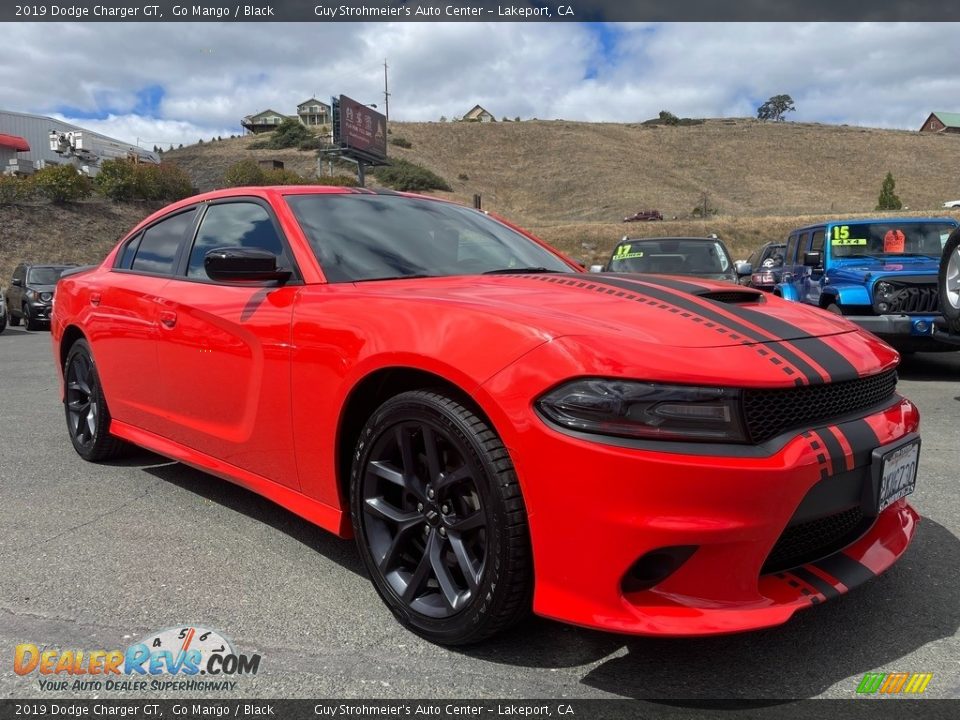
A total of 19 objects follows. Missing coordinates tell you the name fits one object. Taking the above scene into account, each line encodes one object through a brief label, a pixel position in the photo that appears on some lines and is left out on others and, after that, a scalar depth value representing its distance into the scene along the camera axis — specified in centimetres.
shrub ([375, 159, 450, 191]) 5719
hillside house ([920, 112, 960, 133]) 8831
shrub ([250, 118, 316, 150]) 6875
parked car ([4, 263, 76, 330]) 1654
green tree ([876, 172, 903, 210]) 5134
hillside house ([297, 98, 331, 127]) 11269
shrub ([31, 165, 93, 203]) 3125
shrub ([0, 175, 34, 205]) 2992
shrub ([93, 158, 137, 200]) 3422
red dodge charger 195
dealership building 4147
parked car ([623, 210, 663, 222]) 5141
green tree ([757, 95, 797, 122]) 10609
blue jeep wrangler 730
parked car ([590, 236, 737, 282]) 984
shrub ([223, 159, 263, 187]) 4031
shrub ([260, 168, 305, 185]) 3850
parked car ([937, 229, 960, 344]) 608
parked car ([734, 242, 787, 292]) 938
